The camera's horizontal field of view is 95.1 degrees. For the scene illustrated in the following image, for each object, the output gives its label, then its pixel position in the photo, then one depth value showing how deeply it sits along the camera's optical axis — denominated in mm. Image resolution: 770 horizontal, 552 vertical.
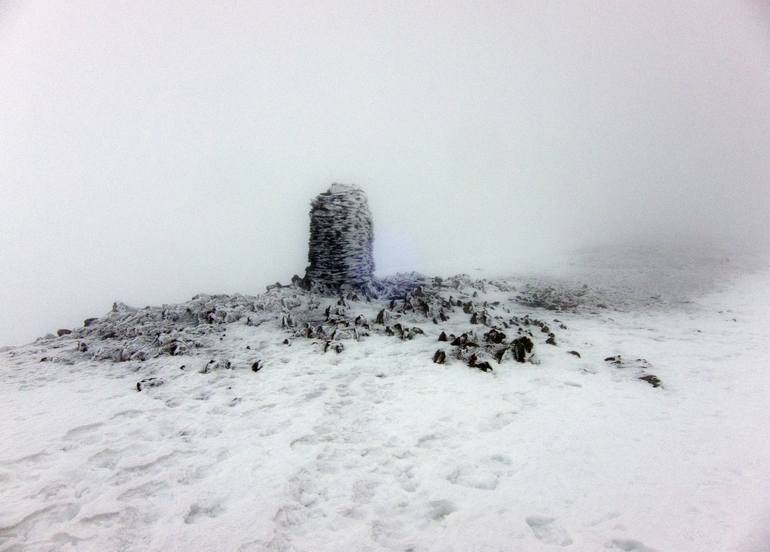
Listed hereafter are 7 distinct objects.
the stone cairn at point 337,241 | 14062
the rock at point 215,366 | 7910
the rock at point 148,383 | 7094
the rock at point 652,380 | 7146
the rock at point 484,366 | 7762
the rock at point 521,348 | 8258
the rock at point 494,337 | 9188
